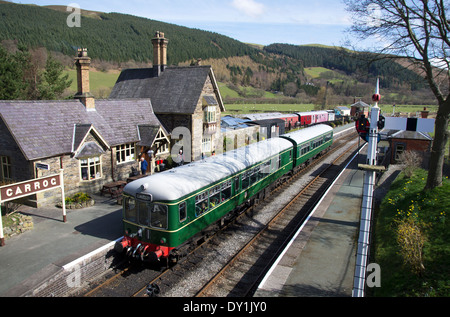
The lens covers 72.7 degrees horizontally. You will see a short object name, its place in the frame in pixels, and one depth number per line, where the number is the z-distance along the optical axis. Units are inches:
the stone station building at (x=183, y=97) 981.8
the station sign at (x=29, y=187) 441.7
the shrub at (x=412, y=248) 367.2
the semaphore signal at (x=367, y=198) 281.4
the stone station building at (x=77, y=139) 605.9
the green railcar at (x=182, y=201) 408.2
